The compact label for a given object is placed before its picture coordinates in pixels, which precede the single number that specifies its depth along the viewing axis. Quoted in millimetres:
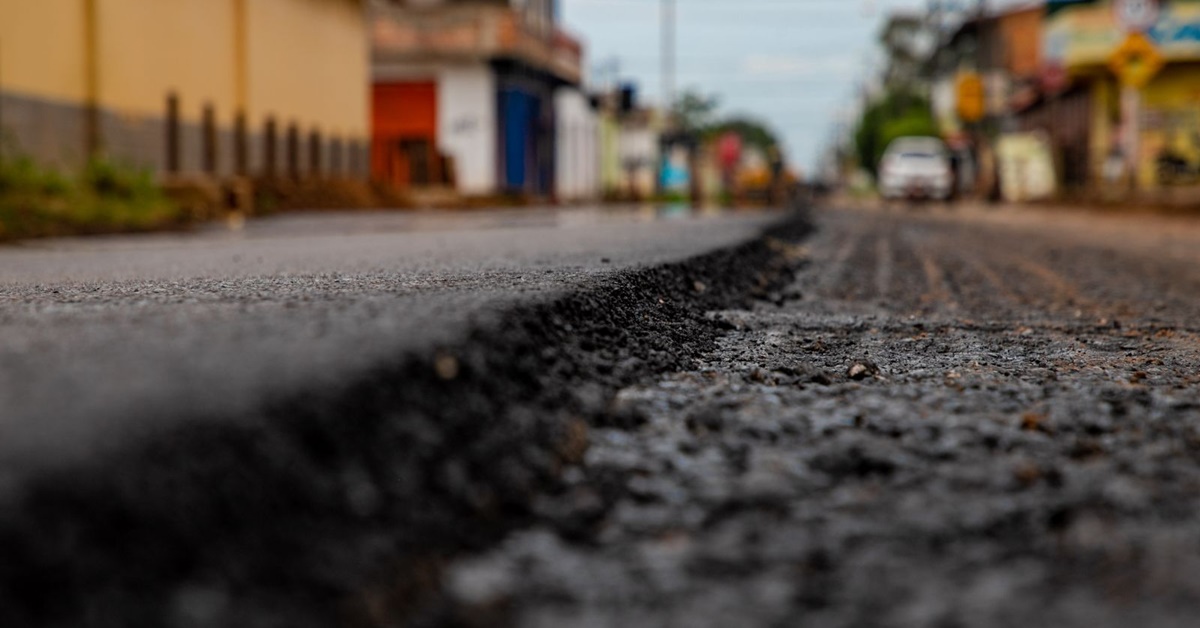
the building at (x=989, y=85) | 49375
